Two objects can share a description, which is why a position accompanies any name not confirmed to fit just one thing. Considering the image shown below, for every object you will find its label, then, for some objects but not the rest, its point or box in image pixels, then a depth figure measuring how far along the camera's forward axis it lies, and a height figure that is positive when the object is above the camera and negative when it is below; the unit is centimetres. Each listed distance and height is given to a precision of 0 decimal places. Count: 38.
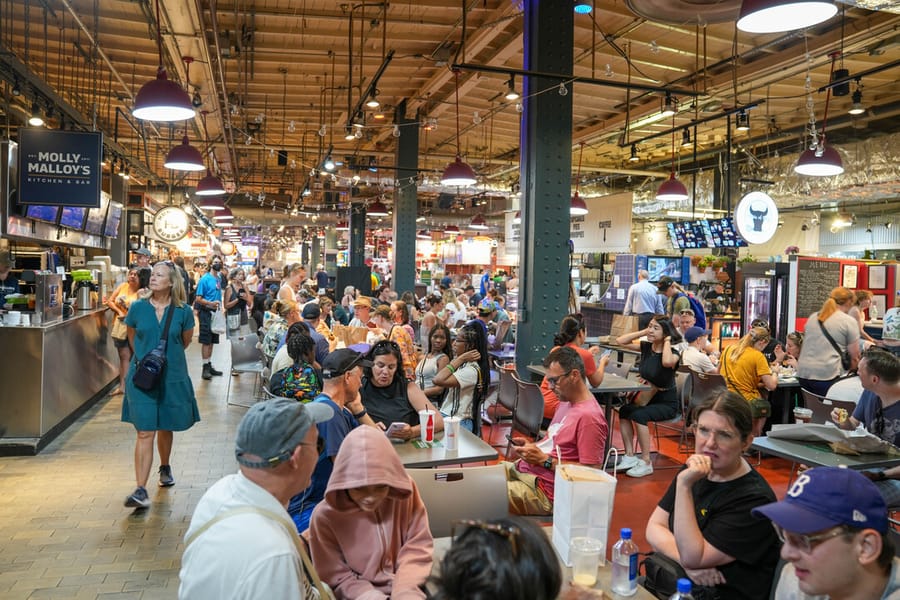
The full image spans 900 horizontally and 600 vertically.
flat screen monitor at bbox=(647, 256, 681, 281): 1683 +37
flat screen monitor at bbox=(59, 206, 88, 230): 1162 +91
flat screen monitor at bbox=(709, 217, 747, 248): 1482 +111
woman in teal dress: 501 -83
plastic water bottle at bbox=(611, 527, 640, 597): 227 -96
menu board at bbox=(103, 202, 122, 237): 1483 +111
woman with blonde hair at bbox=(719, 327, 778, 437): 717 -89
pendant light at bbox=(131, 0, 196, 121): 545 +137
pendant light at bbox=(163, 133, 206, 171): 786 +131
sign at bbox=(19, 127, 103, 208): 840 +125
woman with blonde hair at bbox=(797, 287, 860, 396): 754 -70
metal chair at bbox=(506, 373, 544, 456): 563 -110
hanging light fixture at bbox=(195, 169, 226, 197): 1106 +138
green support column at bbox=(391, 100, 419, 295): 1466 +108
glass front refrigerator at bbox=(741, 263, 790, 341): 1229 -20
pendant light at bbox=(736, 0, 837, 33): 358 +148
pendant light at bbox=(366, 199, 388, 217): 1647 +163
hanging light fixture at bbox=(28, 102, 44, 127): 944 +214
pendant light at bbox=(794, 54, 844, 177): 873 +161
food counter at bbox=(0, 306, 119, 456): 652 -116
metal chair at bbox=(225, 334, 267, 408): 862 -107
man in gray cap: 171 -65
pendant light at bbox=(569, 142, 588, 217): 1417 +157
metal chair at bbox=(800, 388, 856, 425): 572 -104
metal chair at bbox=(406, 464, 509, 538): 303 -97
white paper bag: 249 -84
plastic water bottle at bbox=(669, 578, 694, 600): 207 -94
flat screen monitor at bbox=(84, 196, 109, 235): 1336 +100
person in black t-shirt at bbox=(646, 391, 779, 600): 252 -89
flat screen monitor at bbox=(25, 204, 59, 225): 977 +82
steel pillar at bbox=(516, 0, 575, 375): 778 +90
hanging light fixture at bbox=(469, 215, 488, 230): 2173 +179
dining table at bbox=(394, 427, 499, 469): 386 -103
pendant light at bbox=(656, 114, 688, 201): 1216 +165
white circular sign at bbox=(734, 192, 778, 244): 1077 +107
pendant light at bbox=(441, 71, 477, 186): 959 +146
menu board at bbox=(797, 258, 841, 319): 1219 +3
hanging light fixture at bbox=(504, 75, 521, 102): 753 +215
